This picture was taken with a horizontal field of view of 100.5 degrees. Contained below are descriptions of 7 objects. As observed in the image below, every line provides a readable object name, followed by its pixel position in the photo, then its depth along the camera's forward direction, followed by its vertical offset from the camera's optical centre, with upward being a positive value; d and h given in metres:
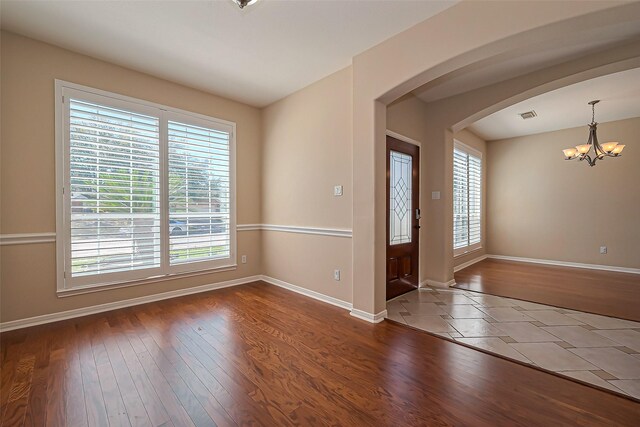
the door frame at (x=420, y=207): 4.13 +0.09
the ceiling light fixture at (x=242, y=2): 1.99 +1.59
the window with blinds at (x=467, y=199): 5.34 +0.30
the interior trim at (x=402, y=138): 3.59 +1.09
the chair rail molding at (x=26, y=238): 2.61 -0.24
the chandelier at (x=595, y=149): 4.34 +1.07
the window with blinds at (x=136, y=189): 2.93 +0.31
